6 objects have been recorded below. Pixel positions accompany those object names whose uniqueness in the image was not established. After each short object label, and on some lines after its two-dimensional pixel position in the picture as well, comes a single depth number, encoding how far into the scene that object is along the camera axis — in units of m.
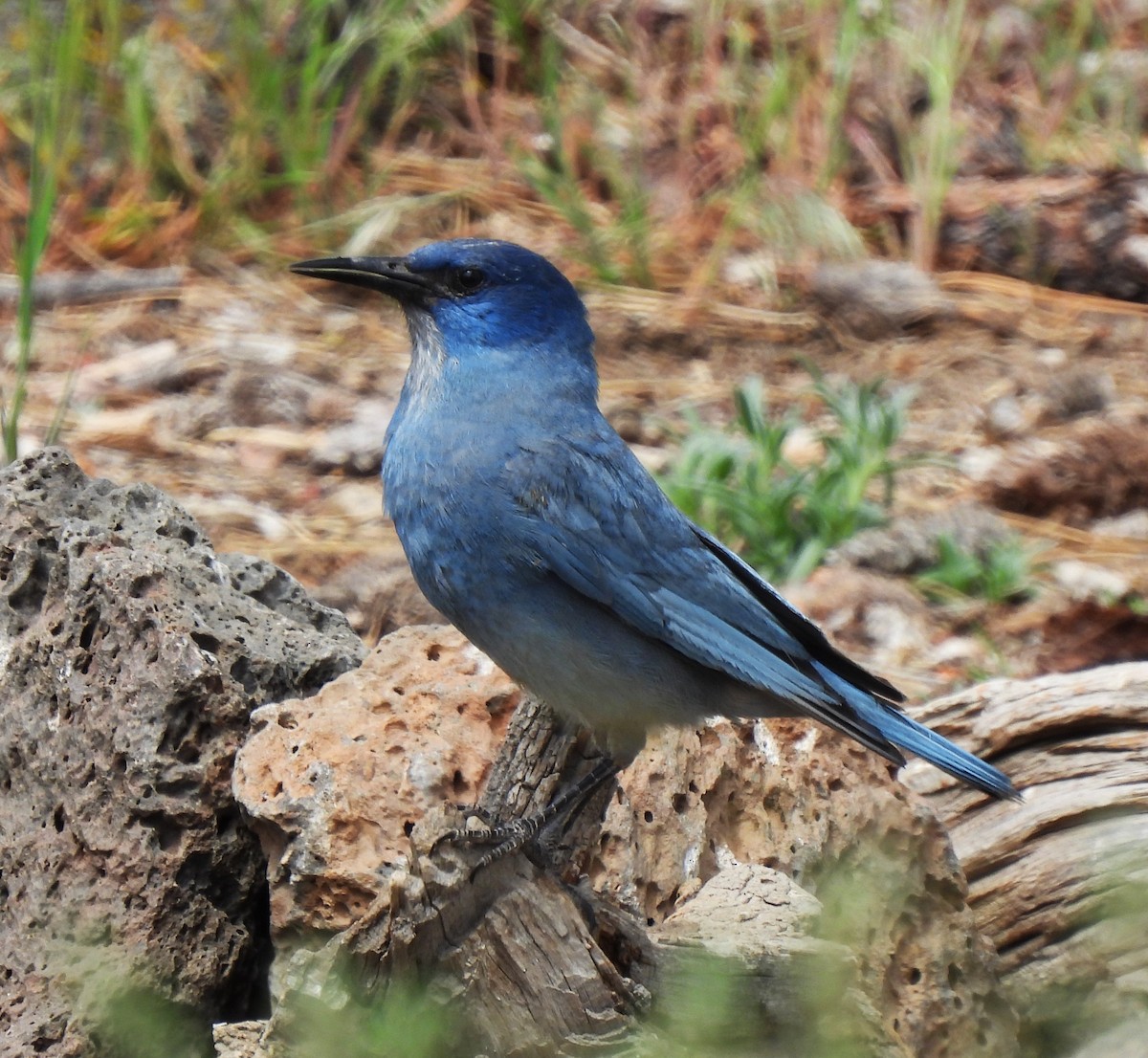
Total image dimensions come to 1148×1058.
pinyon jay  6.75
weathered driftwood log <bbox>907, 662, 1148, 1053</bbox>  6.93
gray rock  6.44
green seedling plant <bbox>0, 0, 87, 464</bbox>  8.91
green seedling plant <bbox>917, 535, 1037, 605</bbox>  10.59
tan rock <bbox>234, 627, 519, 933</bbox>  6.22
